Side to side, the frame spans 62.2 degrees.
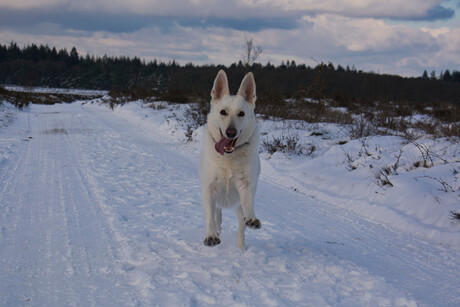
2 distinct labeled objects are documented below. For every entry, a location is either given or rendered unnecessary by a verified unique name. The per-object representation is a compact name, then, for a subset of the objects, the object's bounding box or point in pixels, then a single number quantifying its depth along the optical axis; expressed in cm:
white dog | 394
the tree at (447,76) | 8314
